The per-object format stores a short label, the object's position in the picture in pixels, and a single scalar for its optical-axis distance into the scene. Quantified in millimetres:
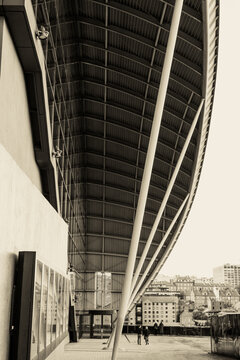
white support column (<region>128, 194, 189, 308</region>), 36400
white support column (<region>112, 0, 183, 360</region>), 16781
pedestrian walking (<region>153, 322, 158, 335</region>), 55391
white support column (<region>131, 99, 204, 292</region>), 25978
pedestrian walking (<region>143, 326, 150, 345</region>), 40688
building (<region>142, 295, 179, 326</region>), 119625
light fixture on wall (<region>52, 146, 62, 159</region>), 23462
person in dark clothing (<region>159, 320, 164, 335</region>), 55969
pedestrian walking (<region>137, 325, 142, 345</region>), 41094
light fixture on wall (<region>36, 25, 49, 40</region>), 17302
